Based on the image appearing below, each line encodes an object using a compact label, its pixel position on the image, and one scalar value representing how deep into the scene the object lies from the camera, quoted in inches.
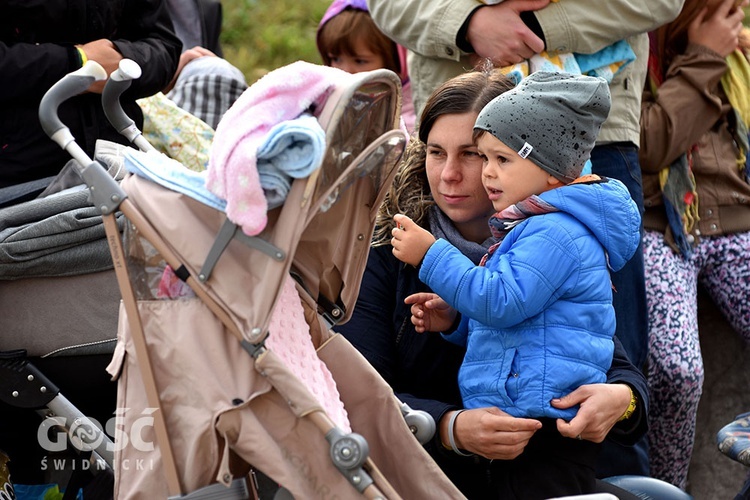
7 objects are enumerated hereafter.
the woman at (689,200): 283.7
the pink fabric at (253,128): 160.6
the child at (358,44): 346.9
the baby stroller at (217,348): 166.1
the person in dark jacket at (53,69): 241.8
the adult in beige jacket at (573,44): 249.6
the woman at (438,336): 204.2
